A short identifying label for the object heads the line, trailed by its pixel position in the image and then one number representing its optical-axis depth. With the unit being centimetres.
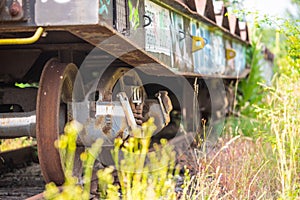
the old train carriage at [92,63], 469
